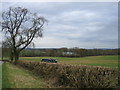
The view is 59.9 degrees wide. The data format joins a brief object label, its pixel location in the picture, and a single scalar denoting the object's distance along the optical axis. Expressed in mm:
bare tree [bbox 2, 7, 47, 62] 21473
